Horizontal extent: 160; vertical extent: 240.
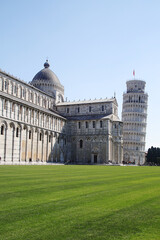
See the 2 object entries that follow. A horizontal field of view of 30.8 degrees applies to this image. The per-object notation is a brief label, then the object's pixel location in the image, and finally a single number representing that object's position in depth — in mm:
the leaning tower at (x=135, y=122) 110250
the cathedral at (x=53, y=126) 51812
